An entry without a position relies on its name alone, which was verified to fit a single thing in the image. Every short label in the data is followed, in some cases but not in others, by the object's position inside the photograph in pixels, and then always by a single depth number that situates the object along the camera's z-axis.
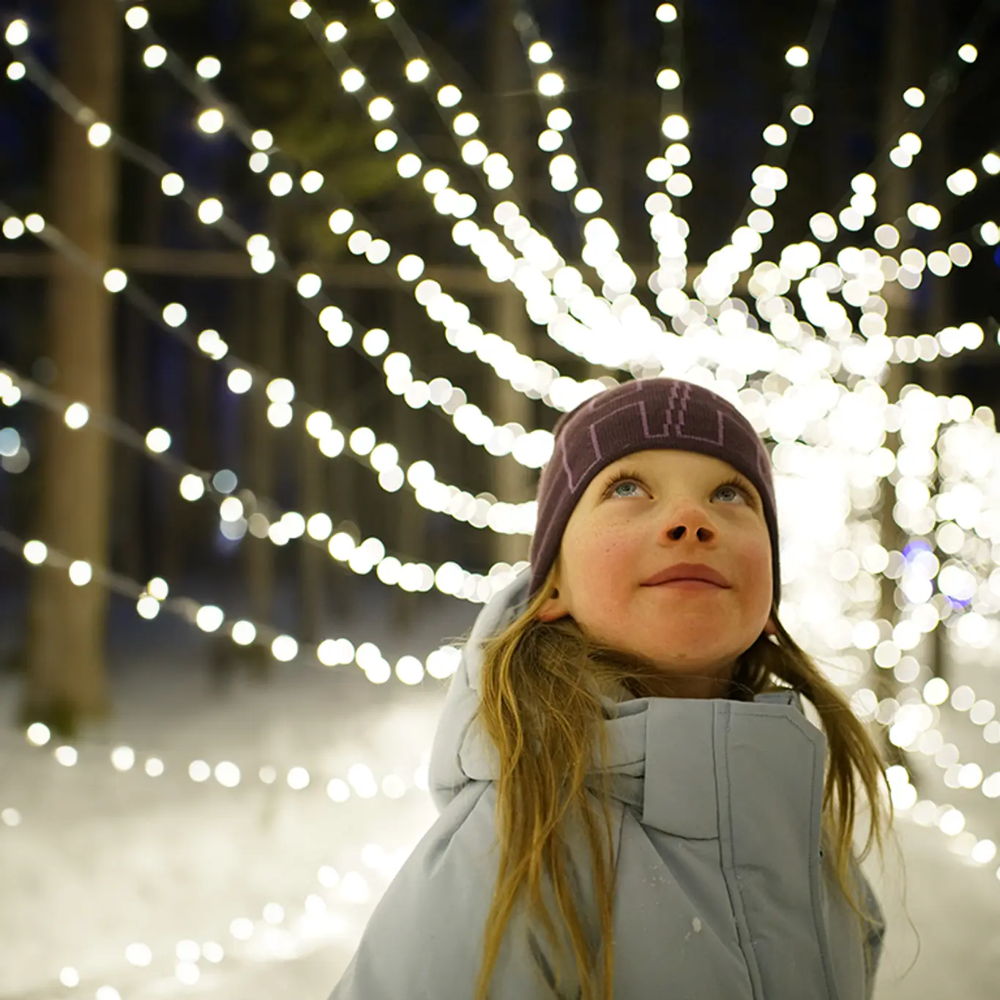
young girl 1.05
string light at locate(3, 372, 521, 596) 2.64
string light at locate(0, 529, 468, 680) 2.62
